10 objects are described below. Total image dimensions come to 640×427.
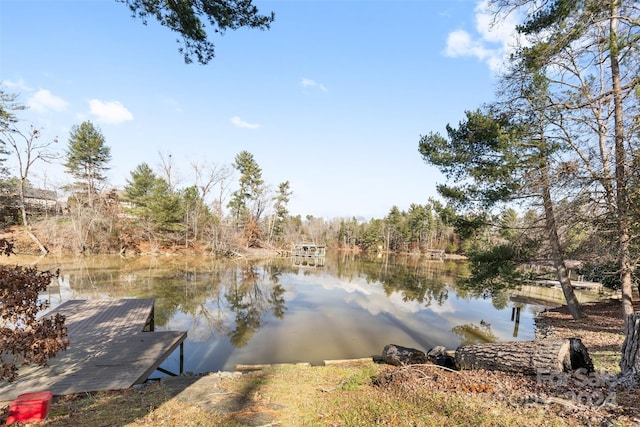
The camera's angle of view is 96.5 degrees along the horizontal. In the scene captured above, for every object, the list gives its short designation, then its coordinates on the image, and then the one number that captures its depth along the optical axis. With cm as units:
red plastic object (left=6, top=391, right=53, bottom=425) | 338
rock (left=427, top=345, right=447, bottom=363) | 692
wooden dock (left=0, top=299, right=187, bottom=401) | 465
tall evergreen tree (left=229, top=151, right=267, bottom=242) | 3847
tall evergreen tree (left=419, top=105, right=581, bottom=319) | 828
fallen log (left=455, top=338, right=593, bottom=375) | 417
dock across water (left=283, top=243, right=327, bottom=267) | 3492
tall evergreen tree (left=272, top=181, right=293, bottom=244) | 4288
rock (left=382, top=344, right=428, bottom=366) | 653
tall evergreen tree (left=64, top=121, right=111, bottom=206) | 3089
